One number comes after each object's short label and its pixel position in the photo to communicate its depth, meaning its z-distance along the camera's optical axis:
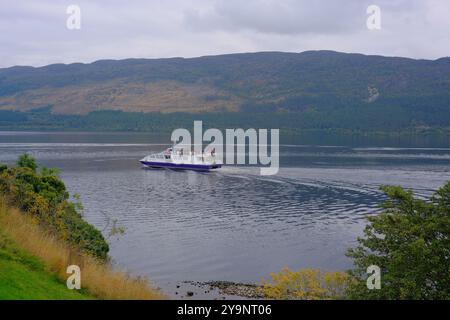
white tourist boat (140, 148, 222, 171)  100.19
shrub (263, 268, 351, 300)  23.91
